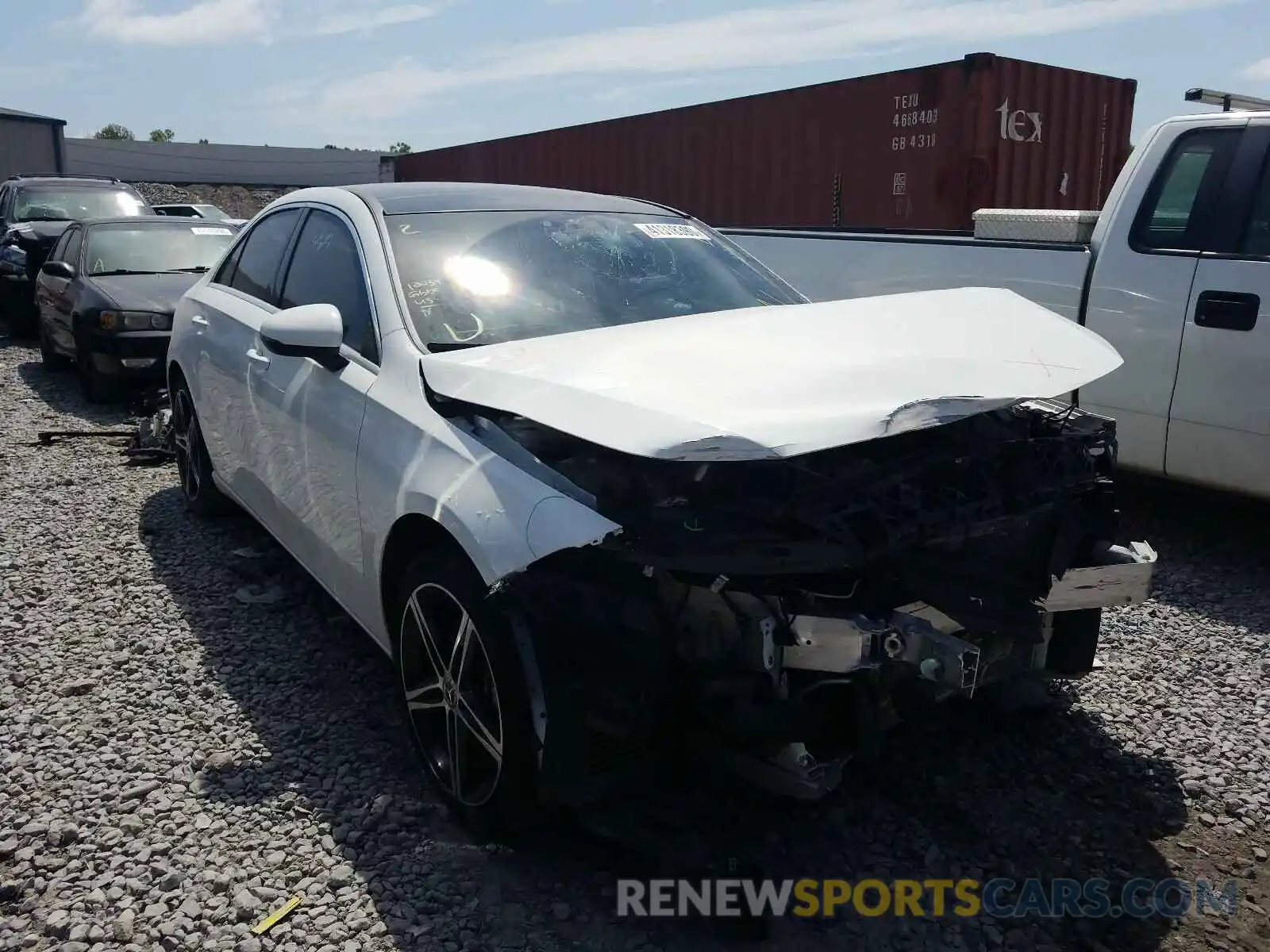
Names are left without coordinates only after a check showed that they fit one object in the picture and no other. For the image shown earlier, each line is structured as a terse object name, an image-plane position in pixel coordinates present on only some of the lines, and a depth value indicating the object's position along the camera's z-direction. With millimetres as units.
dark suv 12562
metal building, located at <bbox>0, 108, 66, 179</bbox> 26969
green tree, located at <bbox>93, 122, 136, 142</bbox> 85625
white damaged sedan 2385
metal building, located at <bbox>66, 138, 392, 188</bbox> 42750
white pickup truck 4668
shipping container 9914
